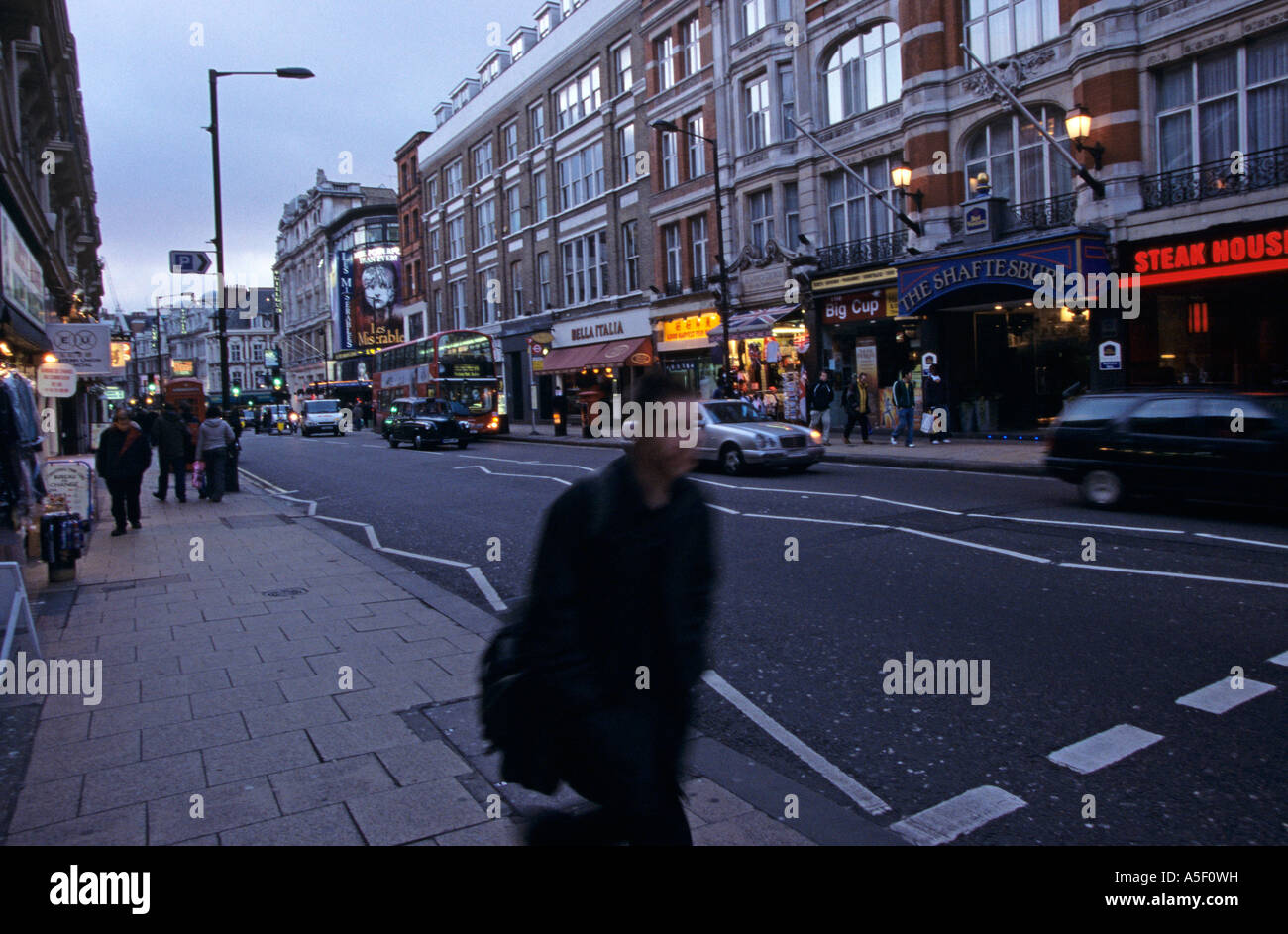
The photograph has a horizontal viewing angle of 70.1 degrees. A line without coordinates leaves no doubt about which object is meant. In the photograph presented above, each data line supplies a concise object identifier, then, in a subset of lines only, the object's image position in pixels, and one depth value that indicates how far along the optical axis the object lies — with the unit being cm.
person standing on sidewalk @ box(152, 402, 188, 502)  1589
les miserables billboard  7419
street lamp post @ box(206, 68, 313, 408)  1798
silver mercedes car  1638
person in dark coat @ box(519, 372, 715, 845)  237
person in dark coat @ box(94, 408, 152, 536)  1247
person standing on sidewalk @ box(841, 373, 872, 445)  2188
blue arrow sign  2042
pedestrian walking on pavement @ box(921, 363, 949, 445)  2214
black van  992
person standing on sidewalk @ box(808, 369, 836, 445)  2189
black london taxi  3042
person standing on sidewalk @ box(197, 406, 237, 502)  1664
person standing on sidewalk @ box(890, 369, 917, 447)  2066
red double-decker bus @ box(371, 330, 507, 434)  3488
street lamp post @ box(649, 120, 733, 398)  2622
